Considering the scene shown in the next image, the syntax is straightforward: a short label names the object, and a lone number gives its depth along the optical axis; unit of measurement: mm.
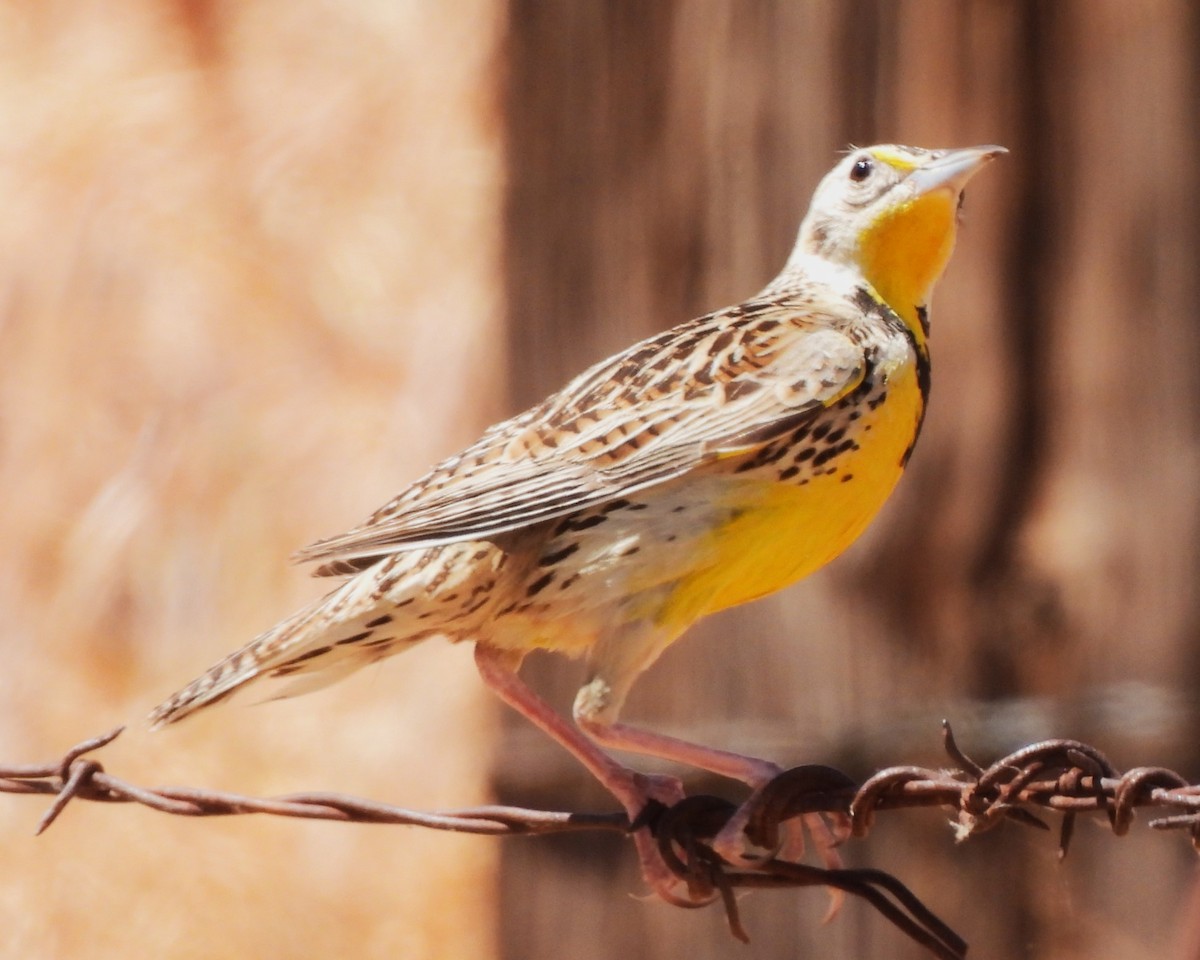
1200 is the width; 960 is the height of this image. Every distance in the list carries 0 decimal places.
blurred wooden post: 7105
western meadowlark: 4941
